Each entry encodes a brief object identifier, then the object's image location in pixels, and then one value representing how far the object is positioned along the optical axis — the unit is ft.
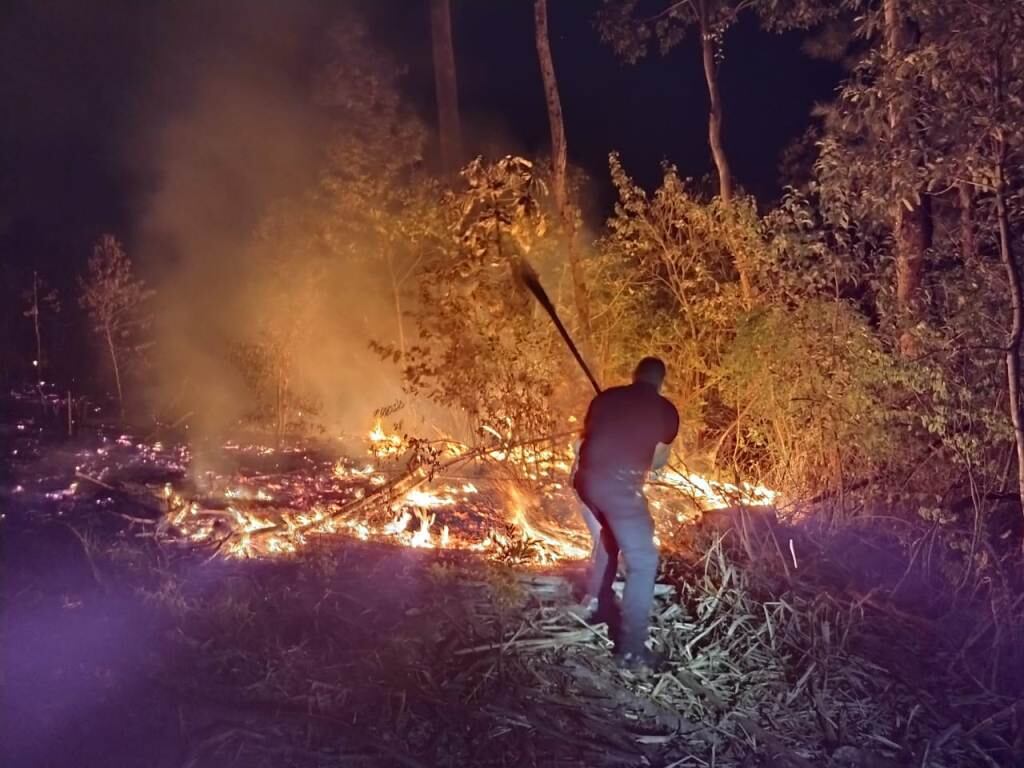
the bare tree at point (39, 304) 57.00
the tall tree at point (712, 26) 40.68
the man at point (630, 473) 16.55
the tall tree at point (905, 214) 20.77
